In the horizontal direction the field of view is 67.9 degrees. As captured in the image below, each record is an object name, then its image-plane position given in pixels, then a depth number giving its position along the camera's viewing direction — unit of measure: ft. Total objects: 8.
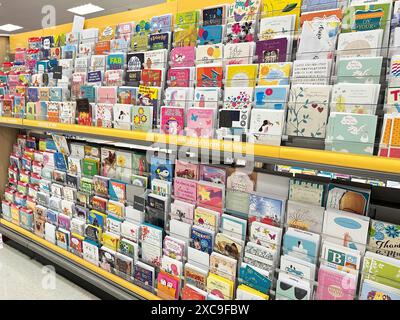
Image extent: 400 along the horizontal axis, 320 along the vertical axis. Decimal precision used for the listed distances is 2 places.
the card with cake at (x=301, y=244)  4.16
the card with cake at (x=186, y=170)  5.27
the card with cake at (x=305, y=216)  4.17
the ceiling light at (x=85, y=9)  23.34
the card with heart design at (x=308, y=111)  3.86
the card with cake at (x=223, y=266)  4.82
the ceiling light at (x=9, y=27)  31.95
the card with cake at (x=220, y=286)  4.83
